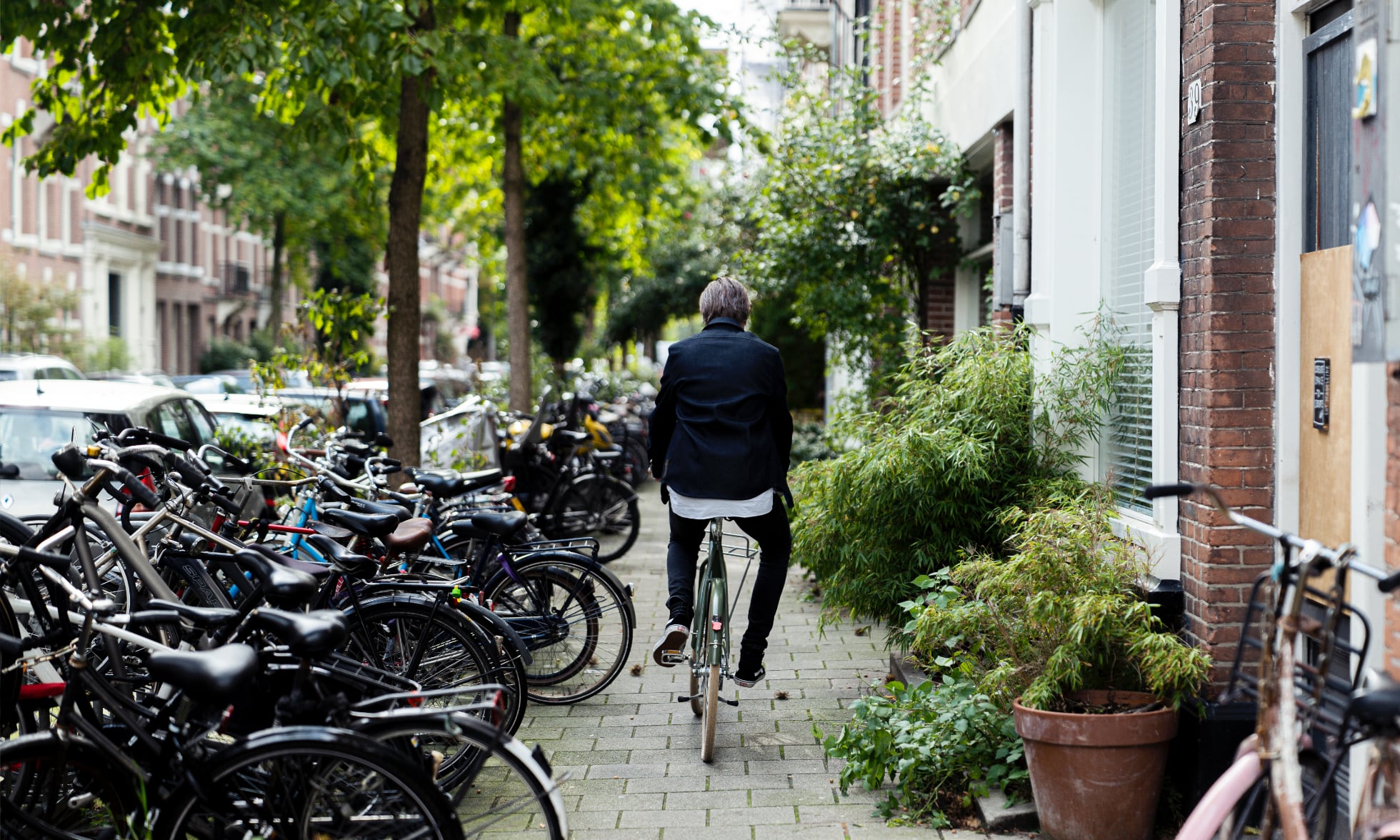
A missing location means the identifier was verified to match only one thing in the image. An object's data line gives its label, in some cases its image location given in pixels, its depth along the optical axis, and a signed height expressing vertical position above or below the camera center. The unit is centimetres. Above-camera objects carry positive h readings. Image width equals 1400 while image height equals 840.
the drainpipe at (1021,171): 780 +137
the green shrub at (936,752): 486 -127
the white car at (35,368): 1658 +50
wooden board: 433 +1
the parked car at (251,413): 1040 -4
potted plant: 439 -87
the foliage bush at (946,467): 621 -27
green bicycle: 548 -93
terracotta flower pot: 437 -117
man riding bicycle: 562 -20
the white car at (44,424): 820 -11
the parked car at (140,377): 2000 +49
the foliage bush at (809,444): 1418 -40
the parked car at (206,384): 2036 +36
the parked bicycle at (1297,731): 300 -72
